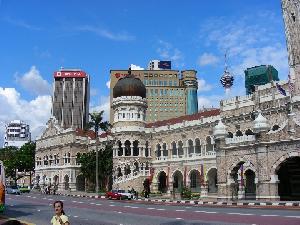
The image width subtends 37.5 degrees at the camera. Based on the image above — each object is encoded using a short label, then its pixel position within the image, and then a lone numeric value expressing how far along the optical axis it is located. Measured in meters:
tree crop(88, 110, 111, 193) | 59.03
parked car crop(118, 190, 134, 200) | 43.34
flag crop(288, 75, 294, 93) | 42.91
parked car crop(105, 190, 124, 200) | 43.34
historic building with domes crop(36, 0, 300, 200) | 33.97
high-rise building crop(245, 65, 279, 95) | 95.36
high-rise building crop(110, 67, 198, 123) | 148.50
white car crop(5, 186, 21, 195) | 54.59
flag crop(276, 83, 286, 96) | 41.66
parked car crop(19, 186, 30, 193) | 62.54
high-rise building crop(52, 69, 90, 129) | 170.88
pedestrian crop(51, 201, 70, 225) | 8.27
